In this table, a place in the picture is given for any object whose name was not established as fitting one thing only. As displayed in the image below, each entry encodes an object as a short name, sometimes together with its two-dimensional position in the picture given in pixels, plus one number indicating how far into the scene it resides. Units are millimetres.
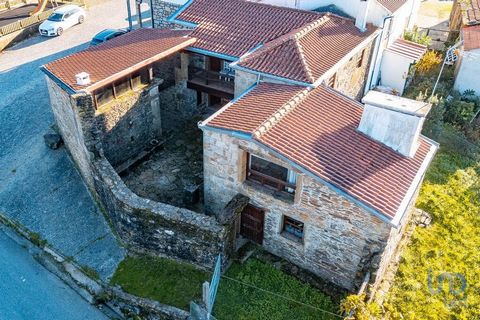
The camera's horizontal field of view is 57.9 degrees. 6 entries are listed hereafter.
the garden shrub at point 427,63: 28219
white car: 33719
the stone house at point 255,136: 14664
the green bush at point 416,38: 29672
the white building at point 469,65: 25188
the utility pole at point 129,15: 29747
